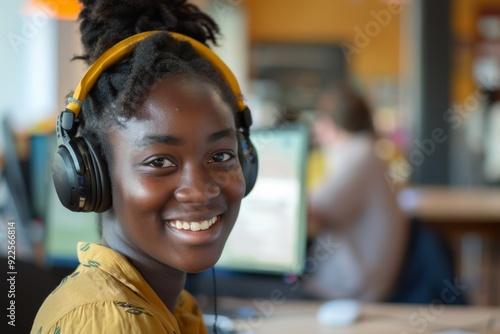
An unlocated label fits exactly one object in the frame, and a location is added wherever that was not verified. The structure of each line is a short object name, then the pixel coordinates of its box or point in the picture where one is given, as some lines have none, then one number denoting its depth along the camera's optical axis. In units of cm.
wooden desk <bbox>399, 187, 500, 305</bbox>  411
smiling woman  81
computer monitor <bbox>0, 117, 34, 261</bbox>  238
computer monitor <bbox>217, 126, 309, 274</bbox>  181
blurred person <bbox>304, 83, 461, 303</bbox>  236
